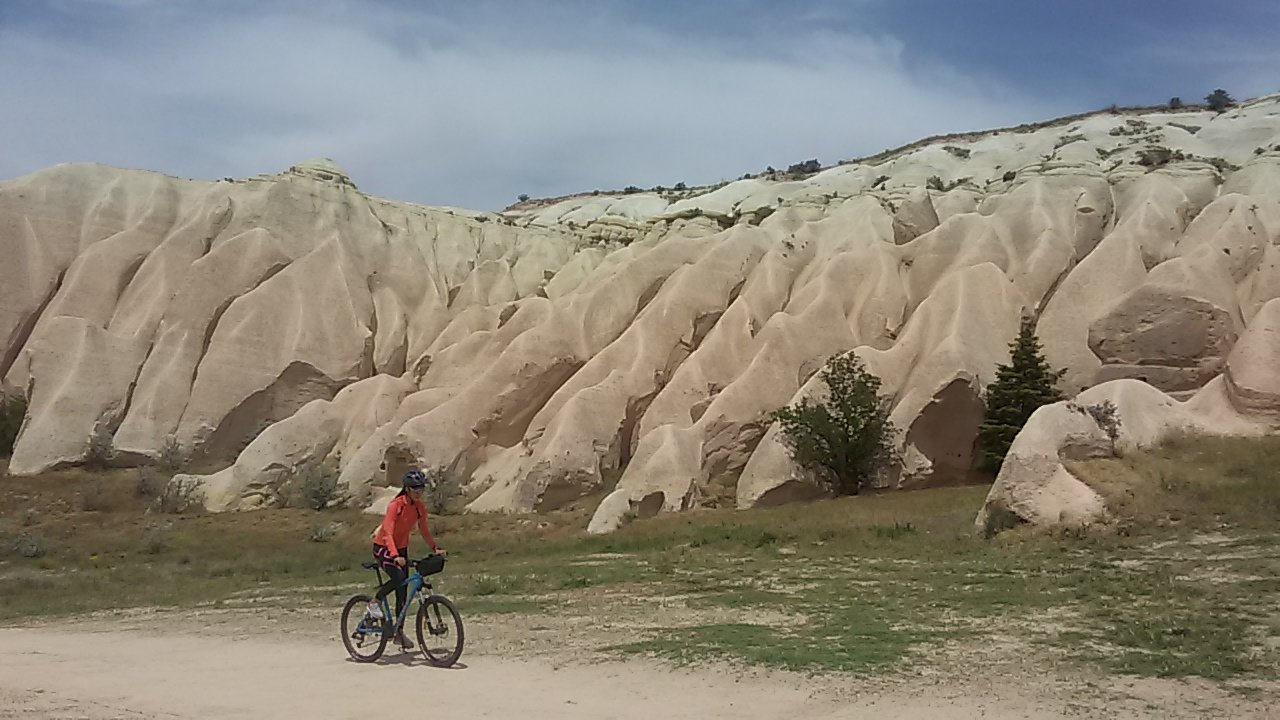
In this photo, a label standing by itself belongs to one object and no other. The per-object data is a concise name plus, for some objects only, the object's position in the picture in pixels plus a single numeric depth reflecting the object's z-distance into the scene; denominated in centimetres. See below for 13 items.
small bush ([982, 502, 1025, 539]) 1609
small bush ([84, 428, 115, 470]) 3716
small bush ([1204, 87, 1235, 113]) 6375
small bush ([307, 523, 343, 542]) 2600
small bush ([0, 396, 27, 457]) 3962
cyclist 917
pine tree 2653
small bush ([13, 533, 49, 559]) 2473
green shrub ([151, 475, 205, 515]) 3139
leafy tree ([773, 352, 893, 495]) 2655
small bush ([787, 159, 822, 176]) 7806
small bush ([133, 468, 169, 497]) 3375
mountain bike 897
